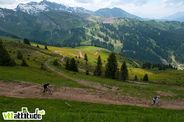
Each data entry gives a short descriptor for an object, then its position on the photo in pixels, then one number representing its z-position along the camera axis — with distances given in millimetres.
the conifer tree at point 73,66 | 134688
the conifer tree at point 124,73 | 131500
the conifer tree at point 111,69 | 126625
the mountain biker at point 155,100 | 56162
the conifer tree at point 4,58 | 98188
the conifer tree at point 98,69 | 140375
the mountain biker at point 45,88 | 57125
